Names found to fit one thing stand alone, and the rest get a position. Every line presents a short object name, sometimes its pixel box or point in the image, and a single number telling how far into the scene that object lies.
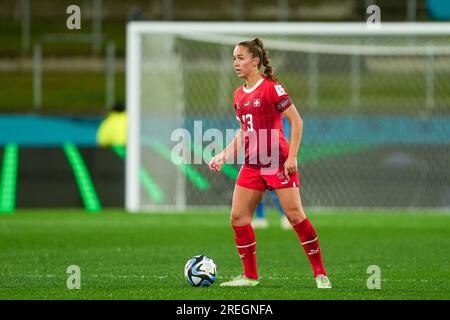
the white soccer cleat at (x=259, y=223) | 15.93
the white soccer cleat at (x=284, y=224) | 15.83
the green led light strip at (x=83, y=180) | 18.81
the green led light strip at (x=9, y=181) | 18.86
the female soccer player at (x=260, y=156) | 8.71
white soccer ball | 8.86
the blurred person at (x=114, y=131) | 22.62
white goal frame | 18.20
